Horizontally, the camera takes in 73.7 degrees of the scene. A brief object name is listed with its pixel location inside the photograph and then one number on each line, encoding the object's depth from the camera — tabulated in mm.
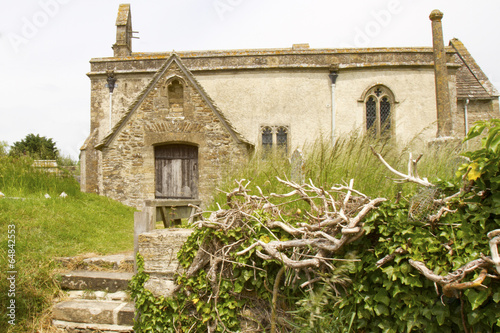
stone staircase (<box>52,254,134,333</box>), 3889
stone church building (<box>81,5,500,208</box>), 14297
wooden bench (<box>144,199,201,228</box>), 4297
